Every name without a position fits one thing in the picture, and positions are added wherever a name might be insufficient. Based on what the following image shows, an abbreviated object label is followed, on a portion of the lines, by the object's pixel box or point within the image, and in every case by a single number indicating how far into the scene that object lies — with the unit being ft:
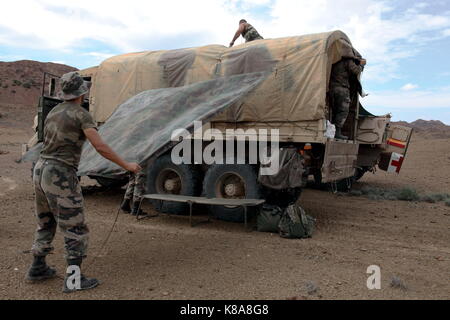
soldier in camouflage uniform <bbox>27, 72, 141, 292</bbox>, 11.56
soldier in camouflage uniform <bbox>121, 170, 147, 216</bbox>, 21.65
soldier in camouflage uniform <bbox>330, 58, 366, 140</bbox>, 23.56
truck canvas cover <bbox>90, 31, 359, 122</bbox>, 20.74
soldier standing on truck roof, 26.58
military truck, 20.57
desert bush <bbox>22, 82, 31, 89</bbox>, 171.85
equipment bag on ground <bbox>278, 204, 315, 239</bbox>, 18.04
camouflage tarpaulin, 15.66
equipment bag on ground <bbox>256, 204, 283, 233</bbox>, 19.03
